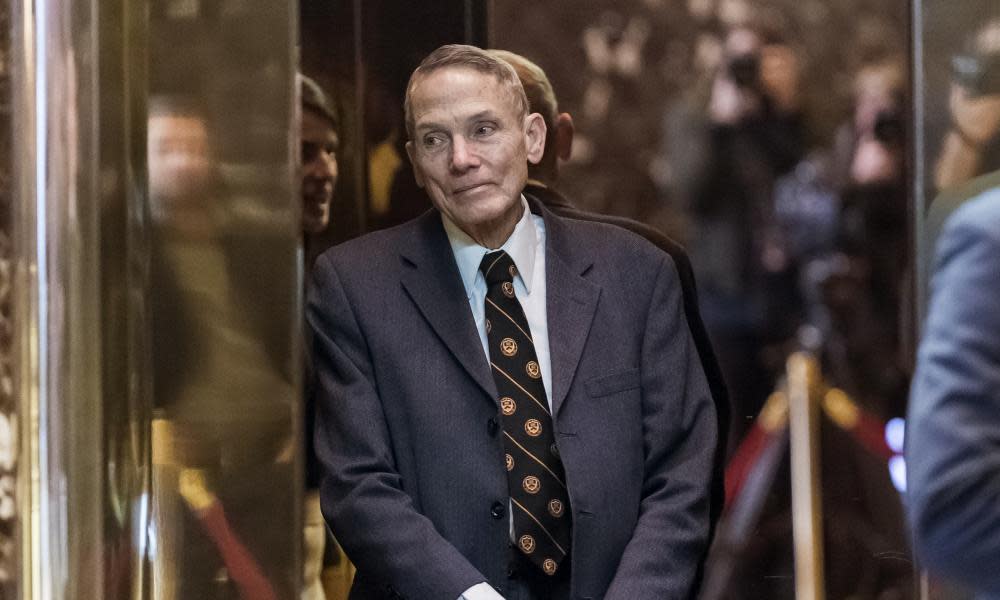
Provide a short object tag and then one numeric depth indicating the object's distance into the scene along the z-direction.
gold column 5.55
